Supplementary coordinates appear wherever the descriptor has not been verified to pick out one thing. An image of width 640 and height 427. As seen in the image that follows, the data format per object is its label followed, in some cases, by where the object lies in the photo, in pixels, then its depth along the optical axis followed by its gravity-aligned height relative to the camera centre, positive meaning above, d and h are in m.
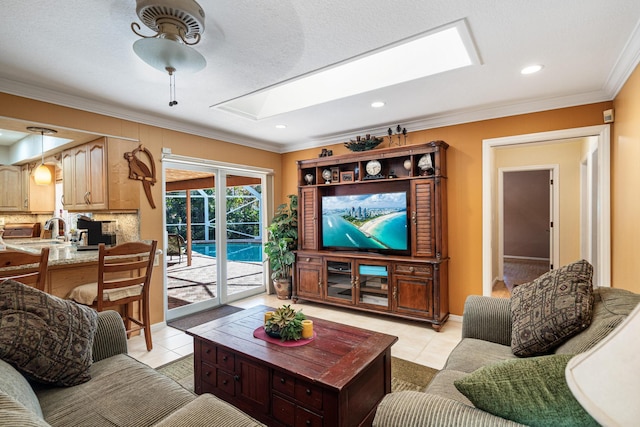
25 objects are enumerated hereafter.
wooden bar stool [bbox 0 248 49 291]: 2.07 -0.36
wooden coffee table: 1.59 -0.92
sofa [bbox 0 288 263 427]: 1.06 -0.81
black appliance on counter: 3.32 -0.21
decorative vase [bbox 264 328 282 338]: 2.06 -0.80
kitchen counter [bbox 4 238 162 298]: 2.68 -0.51
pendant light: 3.93 +0.50
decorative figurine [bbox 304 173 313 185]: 4.57 +0.47
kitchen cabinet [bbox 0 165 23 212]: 5.00 +0.42
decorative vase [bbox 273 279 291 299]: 4.75 -1.15
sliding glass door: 3.93 -0.29
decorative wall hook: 3.38 +0.48
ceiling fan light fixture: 1.61 +1.02
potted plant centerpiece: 2.03 -0.74
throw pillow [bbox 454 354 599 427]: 0.83 -0.53
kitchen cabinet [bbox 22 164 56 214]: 4.98 +0.33
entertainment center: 3.55 -0.27
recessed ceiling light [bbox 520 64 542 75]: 2.44 +1.10
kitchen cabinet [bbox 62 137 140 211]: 3.23 +0.39
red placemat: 1.98 -0.83
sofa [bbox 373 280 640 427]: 0.86 -0.55
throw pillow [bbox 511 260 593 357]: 1.45 -0.50
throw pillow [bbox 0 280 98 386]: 1.36 -0.56
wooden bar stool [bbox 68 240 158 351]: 2.68 -0.66
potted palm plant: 4.55 -0.51
